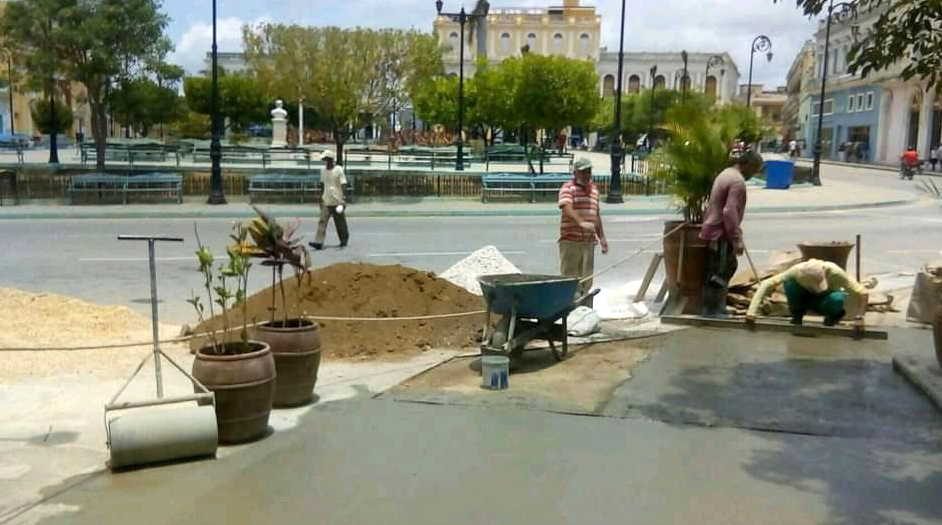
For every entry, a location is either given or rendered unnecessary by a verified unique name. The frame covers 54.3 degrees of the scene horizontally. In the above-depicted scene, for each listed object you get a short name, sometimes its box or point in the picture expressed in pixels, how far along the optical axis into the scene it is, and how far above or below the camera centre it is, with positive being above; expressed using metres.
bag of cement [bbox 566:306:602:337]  8.63 -1.68
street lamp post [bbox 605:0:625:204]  27.08 -0.68
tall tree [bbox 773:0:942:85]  5.86 +0.71
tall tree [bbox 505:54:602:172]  32.03 +1.64
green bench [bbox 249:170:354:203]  26.47 -1.42
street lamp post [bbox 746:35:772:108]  46.53 +5.35
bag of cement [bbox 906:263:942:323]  8.82 -1.39
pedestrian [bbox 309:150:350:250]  16.06 -1.03
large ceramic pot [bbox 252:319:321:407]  6.27 -1.49
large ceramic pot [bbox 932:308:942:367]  6.94 -1.36
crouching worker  8.53 -1.35
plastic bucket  6.83 -1.70
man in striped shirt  9.03 -0.79
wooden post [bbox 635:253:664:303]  10.45 -1.50
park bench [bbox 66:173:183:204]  25.11 -1.43
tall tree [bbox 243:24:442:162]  29.50 +2.28
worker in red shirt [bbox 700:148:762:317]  8.73 -0.75
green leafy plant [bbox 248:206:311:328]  6.30 -0.74
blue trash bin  35.31 -1.00
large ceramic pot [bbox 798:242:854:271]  9.95 -1.10
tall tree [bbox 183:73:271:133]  72.06 +2.78
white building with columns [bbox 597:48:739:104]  114.81 +9.56
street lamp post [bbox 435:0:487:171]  36.66 +0.77
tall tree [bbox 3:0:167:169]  26.70 +2.85
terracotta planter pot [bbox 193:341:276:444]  5.53 -1.51
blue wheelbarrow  7.20 -1.34
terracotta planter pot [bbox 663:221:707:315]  9.37 -1.24
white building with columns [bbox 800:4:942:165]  59.44 +2.52
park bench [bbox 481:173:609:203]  27.28 -1.25
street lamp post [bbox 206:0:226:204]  25.09 -0.67
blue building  67.06 +2.06
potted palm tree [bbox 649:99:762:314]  9.48 -0.25
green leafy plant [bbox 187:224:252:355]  5.84 -0.84
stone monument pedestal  44.31 +0.49
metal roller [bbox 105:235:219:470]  5.12 -1.67
